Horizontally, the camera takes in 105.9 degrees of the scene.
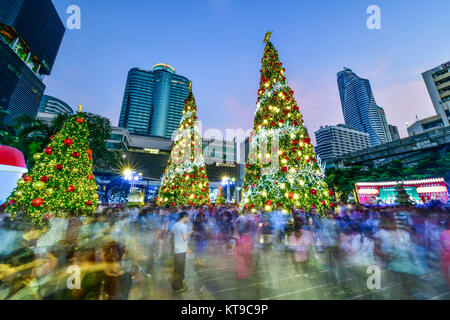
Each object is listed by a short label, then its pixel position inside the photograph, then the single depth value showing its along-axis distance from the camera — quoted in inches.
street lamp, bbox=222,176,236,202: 1237.5
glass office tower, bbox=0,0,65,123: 1943.9
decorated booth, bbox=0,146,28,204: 291.7
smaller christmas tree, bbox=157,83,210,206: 446.0
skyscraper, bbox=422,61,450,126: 1541.6
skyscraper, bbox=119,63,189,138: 3452.3
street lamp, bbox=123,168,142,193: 703.6
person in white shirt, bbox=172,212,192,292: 128.5
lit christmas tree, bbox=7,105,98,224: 208.2
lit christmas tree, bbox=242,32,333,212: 238.8
